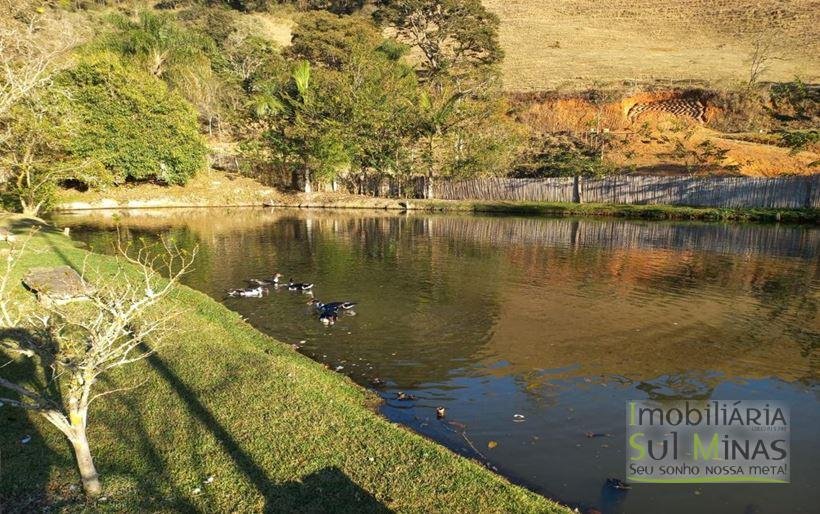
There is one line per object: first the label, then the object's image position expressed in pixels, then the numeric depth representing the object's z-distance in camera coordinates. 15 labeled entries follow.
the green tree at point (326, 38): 65.88
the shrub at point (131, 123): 44.91
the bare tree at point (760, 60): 62.27
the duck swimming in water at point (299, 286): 18.09
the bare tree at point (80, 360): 5.80
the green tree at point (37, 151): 21.25
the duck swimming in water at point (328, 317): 14.84
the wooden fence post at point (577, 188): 45.34
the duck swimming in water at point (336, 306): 15.41
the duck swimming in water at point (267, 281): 18.80
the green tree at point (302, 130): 49.31
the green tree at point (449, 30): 66.12
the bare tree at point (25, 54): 10.14
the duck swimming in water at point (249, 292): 17.41
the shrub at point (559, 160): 47.41
